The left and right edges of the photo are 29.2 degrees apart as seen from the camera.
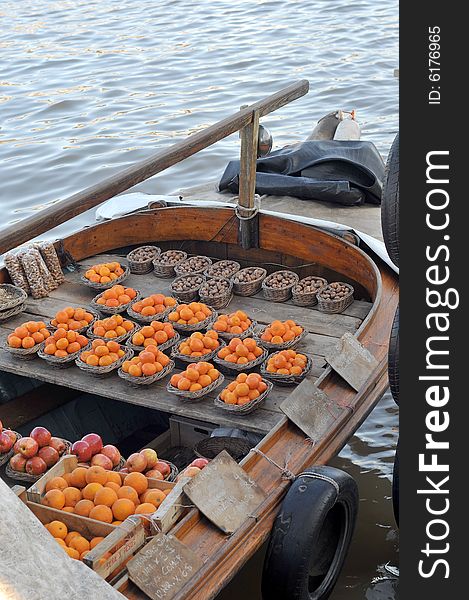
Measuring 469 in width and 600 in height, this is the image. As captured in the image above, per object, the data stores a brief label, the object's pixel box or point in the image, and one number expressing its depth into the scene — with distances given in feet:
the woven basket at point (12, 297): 16.90
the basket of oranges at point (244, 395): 13.60
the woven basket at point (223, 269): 18.29
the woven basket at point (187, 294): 17.51
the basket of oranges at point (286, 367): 14.46
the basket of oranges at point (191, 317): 16.22
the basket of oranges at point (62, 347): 15.20
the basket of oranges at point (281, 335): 15.43
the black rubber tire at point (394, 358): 13.15
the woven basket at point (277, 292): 17.34
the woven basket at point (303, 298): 17.12
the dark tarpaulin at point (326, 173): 22.40
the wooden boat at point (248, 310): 11.17
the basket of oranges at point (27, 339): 15.48
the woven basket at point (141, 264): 18.89
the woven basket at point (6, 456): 13.05
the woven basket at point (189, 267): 18.39
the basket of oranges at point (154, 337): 15.58
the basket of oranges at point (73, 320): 16.25
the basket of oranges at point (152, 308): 16.67
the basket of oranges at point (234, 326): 15.83
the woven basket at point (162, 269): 18.66
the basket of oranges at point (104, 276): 17.89
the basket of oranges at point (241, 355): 14.73
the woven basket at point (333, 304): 16.67
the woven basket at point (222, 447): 13.46
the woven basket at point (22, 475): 12.67
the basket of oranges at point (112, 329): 15.93
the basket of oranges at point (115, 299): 17.07
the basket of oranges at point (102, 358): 14.87
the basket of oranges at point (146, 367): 14.47
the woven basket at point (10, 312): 16.89
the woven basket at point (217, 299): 17.15
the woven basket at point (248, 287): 17.61
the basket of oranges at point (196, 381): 14.01
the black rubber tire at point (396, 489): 13.83
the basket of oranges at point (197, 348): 15.11
